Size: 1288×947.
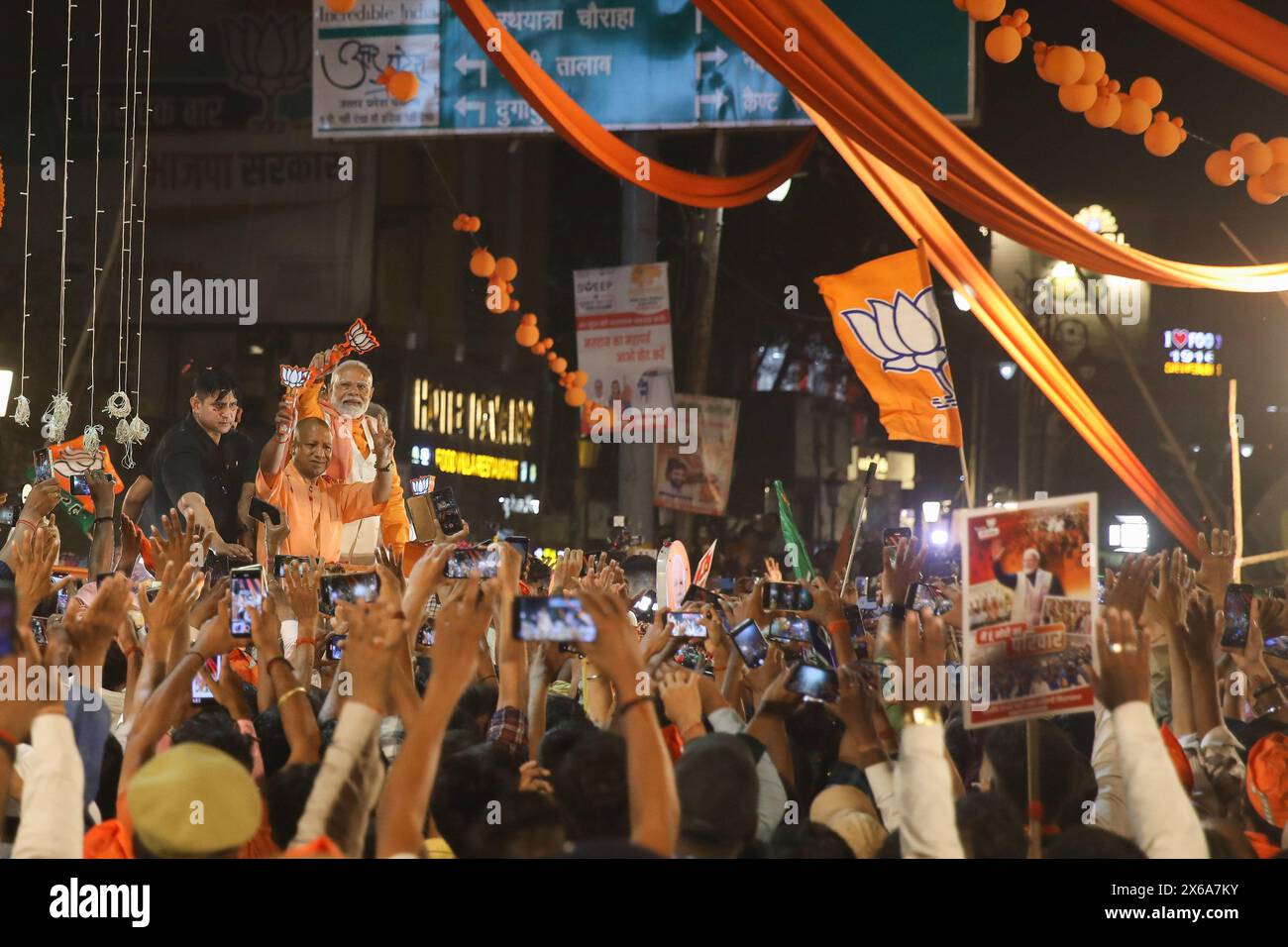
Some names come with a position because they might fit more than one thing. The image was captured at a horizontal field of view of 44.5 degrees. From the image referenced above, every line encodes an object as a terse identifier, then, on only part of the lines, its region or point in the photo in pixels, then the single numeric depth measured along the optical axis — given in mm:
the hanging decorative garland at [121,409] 9172
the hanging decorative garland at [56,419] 9445
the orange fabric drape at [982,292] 7031
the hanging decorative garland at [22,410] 9672
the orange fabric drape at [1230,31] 4898
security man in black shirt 8648
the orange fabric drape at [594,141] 6465
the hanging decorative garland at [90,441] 7793
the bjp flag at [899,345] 7766
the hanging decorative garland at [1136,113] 6562
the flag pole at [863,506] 7497
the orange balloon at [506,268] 14862
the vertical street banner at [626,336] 12742
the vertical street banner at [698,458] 13758
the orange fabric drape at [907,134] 5281
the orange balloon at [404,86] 9531
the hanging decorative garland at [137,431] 9773
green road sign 9578
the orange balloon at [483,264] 13930
